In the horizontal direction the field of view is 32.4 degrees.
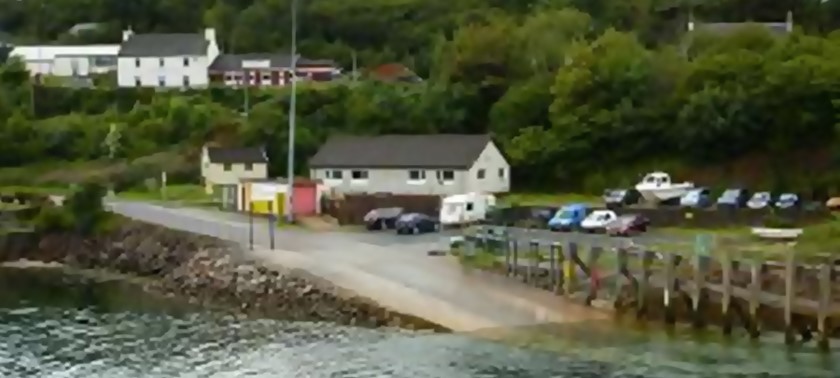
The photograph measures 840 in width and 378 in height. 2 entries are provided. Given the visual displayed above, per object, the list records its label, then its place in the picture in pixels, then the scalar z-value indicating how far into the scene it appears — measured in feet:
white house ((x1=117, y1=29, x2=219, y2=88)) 333.01
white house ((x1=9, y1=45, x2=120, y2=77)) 361.10
